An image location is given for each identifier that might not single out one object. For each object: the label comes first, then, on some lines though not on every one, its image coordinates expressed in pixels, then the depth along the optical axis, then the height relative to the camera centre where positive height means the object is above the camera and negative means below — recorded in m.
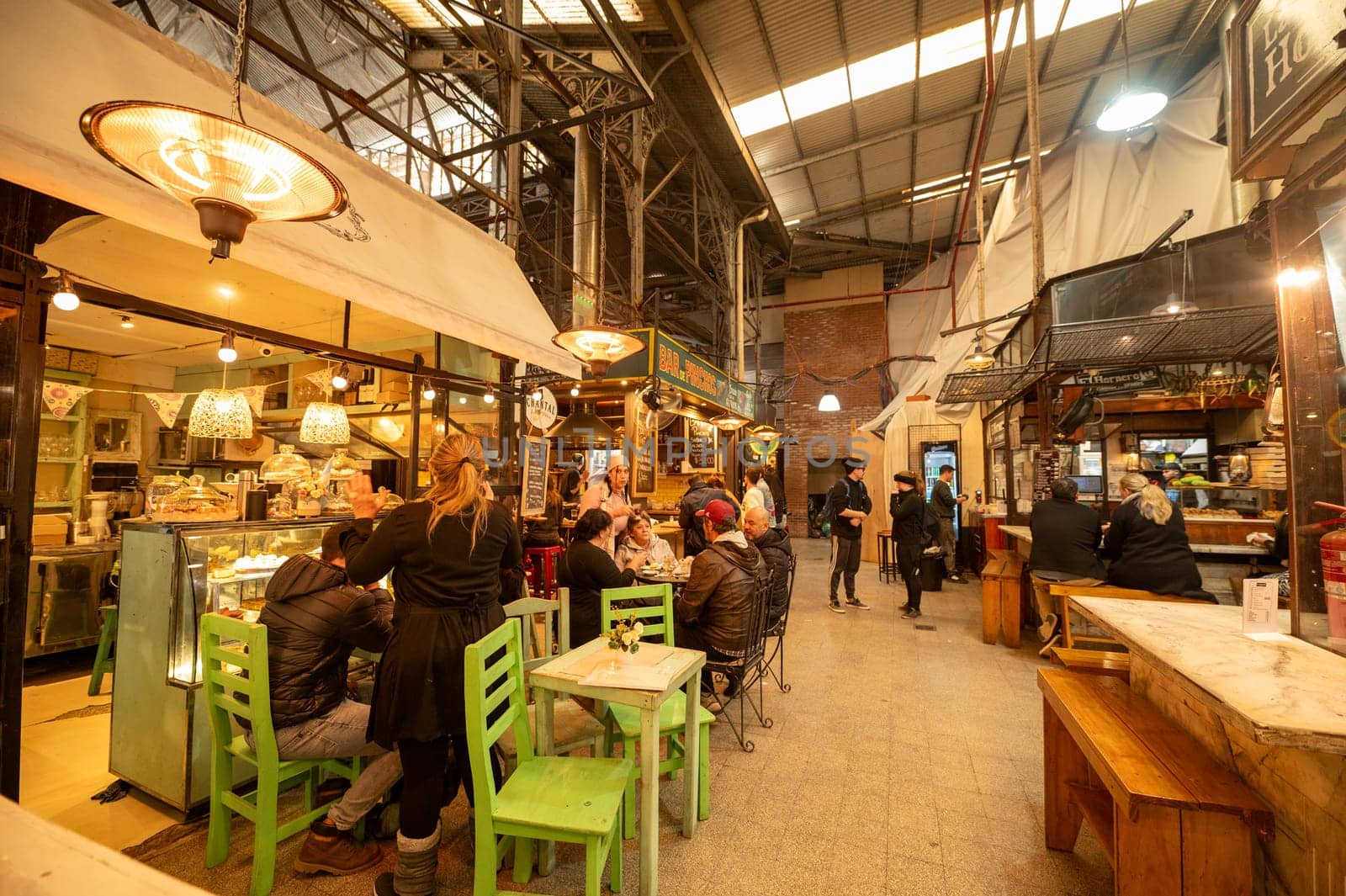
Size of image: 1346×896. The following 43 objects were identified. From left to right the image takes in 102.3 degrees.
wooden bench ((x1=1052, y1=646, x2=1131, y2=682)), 2.59 -0.94
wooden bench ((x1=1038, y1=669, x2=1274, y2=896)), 1.52 -0.97
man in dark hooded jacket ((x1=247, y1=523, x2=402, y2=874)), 2.28 -0.95
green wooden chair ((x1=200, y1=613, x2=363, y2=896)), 2.14 -1.21
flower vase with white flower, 2.48 -0.79
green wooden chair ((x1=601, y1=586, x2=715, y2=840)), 2.52 -1.22
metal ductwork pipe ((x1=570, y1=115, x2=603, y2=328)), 7.21 +3.47
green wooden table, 2.05 -0.98
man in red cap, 3.43 -0.79
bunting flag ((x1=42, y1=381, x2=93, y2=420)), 3.66 +0.48
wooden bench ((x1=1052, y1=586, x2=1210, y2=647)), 4.26 -1.02
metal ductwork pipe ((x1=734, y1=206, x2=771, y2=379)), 10.66 +3.61
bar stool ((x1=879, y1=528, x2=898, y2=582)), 9.11 -1.60
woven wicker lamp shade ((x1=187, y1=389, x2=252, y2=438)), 3.96 +0.38
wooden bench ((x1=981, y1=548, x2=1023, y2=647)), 5.49 -1.37
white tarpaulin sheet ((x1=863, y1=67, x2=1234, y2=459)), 6.11 +3.38
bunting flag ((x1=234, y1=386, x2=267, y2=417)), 4.67 +0.62
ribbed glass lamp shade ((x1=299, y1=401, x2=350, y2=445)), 4.68 +0.37
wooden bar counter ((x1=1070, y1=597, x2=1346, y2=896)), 1.24 -0.58
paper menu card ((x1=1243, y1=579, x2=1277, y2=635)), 1.87 -0.48
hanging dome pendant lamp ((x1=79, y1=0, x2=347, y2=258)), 1.42 +0.87
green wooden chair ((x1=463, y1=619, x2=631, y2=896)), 1.81 -1.17
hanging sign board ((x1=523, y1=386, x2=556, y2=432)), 5.34 +0.59
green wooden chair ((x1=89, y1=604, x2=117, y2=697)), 3.97 -1.33
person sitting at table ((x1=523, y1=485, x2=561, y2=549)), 6.38 -0.73
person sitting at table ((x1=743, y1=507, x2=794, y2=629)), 4.12 -0.63
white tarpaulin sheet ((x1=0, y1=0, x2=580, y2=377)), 1.91 +1.34
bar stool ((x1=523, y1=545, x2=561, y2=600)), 6.14 -1.15
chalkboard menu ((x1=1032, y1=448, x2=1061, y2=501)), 6.22 +0.00
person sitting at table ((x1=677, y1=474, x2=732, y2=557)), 6.14 -0.52
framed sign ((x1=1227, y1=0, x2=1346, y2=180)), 1.53 +1.24
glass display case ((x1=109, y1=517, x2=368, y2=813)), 2.64 -0.94
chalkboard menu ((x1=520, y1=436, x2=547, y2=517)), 5.43 -0.09
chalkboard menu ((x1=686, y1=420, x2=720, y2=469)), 11.03 +0.49
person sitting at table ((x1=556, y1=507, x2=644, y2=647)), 3.42 -0.68
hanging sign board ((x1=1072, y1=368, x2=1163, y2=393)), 6.54 +1.13
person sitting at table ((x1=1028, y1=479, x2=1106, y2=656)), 4.96 -0.68
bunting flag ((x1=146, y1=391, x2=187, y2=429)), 4.33 +0.51
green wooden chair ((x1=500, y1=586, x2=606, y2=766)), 2.51 -1.24
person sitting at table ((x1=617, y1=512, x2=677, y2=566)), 4.75 -0.68
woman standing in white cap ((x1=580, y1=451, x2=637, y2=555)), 5.03 -0.30
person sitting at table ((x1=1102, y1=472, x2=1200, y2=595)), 4.25 -0.61
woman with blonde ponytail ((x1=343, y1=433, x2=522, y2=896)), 2.04 -0.62
